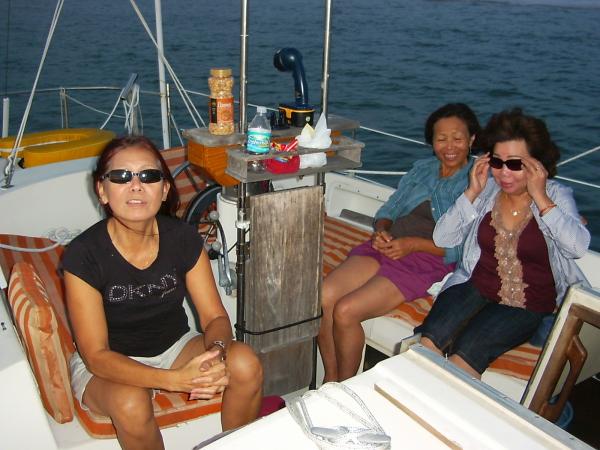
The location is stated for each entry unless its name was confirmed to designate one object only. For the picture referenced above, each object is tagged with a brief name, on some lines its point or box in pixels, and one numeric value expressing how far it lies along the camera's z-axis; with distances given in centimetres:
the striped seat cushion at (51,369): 206
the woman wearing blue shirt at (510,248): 247
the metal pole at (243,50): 232
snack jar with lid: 237
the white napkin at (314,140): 244
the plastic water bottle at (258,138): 230
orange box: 246
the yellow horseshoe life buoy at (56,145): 443
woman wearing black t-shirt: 205
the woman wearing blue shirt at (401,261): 292
